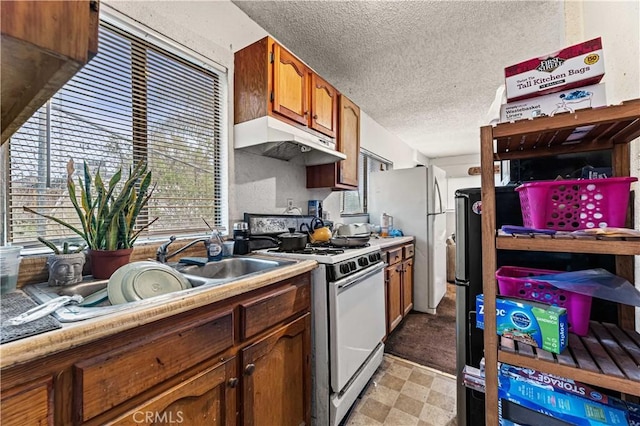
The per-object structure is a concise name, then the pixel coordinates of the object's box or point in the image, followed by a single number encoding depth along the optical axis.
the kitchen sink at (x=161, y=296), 0.69
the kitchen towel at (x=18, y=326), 0.55
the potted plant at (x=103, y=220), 1.06
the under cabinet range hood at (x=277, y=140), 1.64
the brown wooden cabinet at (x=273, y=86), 1.65
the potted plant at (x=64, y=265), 0.96
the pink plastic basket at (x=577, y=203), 0.74
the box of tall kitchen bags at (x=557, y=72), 0.74
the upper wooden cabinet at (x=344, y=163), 2.36
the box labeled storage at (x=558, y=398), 0.72
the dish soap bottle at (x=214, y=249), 1.44
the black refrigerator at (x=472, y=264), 1.08
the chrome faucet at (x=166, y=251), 1.28
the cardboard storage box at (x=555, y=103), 0.75
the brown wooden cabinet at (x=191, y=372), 0.58
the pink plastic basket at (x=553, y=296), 0.88
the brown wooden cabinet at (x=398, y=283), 2.43
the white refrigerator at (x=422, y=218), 3.05
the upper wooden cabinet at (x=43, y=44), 0.31
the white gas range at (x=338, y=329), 1.40
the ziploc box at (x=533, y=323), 0.78
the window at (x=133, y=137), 1.07
